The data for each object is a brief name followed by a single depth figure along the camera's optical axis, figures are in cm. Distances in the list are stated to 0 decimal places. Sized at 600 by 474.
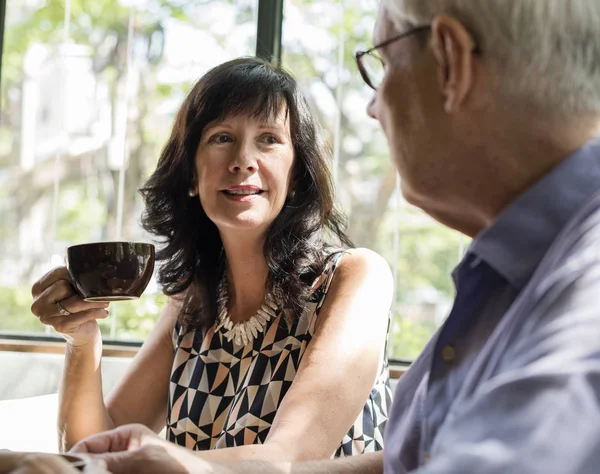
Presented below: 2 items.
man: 62
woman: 172
